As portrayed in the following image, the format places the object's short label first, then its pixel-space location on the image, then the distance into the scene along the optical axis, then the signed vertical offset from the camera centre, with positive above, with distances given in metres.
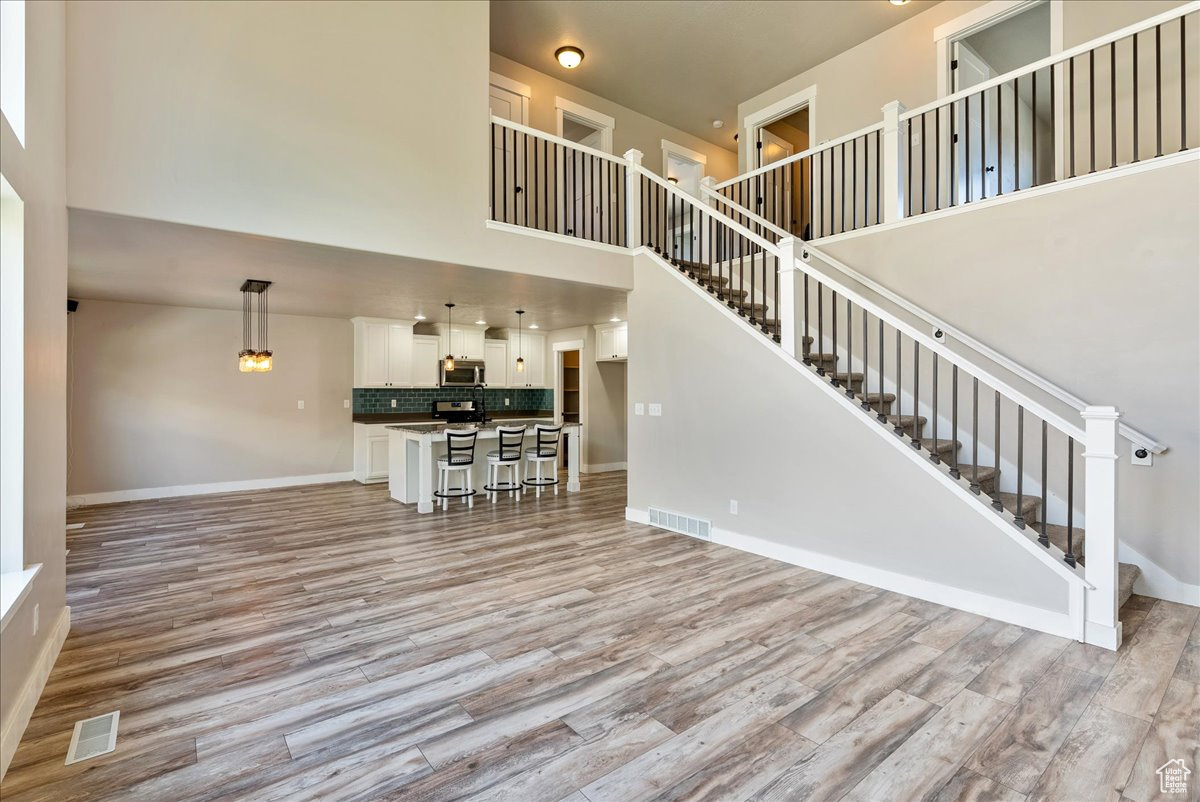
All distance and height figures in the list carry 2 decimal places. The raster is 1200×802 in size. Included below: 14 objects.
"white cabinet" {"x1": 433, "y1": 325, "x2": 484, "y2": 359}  8.94 +0.97
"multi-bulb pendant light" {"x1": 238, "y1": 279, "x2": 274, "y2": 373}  5.68 +1.01
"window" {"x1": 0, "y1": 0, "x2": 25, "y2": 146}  2.18 +1.34
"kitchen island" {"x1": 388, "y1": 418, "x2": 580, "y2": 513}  6.00 -0.72
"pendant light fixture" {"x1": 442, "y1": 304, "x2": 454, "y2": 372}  7.31 +0.55
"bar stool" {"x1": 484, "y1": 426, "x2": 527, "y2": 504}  6.54 -0.77
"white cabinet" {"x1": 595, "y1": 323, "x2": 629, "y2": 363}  8.37 +0.89
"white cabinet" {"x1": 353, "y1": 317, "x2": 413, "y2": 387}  8.20 +0.70
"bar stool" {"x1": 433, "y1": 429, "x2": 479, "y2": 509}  6.17 -0.75
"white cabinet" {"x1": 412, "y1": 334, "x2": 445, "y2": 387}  8.66 +0.62
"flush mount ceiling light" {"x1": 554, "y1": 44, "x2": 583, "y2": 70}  6.38 +4.13
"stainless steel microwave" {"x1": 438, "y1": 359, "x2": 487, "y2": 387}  8.93 +0.41
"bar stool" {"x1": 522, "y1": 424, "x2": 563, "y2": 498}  6.79 -0.71
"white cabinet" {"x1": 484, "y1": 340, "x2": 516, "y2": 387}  9.51 +0.64
